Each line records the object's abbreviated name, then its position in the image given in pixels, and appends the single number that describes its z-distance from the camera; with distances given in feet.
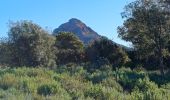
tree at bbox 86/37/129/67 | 119.10
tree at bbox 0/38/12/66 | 105.90
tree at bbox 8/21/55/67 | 104.39
